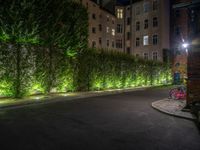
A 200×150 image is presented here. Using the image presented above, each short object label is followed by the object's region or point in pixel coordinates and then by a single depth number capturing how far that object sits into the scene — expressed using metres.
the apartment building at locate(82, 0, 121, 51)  47.38
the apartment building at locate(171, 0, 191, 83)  42.22
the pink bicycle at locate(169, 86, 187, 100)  15.54
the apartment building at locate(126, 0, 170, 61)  46.34
